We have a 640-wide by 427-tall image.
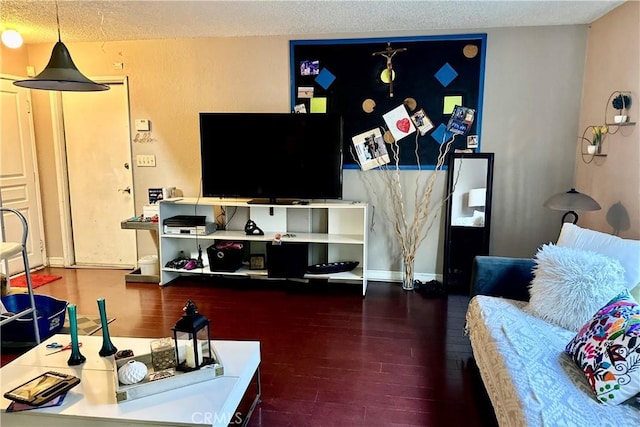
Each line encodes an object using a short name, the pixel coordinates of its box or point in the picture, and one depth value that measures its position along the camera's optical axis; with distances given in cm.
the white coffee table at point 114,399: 152
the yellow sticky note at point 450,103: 376
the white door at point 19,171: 416
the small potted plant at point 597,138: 321
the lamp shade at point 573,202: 294
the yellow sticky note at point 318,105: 396
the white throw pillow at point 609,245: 210
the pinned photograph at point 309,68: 393
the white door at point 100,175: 438
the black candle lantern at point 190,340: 172
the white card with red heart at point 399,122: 386
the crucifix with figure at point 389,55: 379
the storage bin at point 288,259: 379
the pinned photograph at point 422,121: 383
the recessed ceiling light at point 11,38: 365
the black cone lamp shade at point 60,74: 227
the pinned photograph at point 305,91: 396
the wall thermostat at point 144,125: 427
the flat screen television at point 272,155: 372
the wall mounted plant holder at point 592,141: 322
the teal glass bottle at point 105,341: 194
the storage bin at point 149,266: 417
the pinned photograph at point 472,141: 379
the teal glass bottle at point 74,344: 187
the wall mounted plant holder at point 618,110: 285
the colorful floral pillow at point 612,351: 154
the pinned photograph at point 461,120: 377
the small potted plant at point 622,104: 285
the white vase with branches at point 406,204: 392
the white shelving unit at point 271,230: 388
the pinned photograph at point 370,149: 393
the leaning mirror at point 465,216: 378
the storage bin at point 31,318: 273
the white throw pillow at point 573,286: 206
